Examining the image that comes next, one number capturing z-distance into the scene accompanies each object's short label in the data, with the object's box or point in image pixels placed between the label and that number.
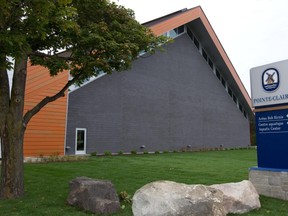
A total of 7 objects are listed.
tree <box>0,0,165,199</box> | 4.97
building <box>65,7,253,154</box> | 16.50
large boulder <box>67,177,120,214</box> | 5.00
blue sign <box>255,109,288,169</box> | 6.47
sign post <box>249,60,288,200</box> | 6.42
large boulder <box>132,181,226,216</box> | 4.08
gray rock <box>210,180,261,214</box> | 5.08
